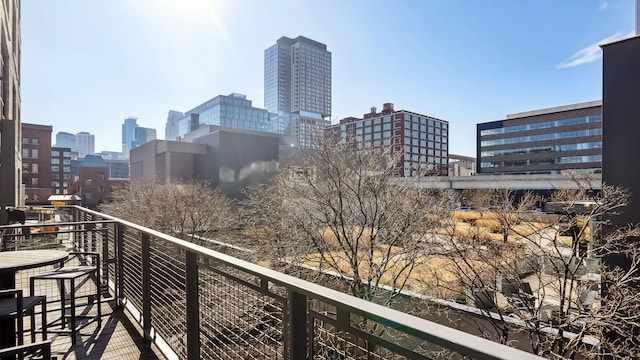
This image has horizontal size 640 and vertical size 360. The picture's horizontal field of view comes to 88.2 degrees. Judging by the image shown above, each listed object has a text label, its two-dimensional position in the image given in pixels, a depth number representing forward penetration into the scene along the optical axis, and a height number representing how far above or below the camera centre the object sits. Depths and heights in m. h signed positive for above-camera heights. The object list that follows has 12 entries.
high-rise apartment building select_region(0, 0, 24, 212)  10.12 +3.01
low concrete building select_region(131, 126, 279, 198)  40.16 +2.30
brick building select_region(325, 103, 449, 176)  83.25 +13.41
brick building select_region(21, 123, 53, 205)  53.00 +3.43
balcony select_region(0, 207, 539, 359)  1.00 -0.85
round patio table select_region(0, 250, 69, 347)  2.55 -0.77
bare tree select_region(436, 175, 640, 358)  7.02 -2.42
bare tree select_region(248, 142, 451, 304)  11.06 -1.26
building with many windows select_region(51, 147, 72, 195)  68.62 +1.65
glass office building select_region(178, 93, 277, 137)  93.75 +19.17
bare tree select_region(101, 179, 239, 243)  21.55 -2.41
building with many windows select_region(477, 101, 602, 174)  62.31 +8.11
